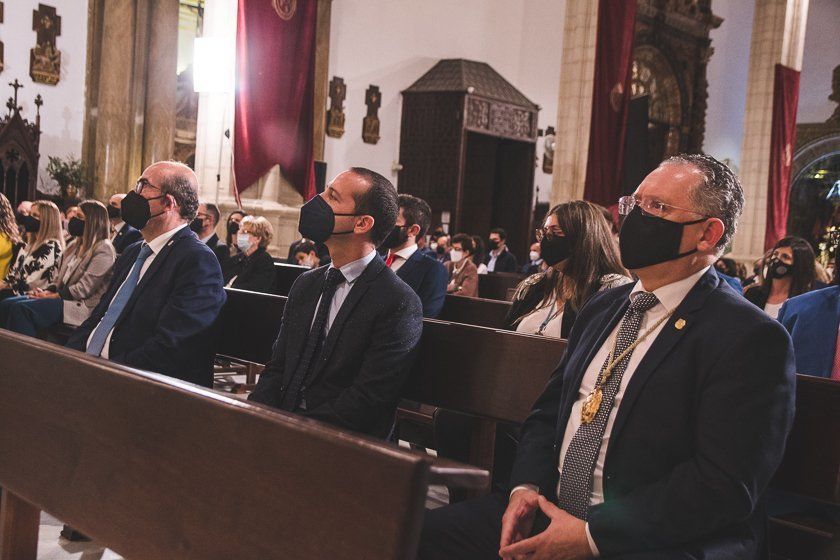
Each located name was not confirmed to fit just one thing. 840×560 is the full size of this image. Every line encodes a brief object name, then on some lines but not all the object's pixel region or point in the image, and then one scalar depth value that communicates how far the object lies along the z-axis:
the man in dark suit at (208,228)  7.48
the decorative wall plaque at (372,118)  14.70
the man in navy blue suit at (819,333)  3.35
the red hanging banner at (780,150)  15.32
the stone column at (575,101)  11.47
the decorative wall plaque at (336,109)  14.10
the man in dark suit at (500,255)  12.80
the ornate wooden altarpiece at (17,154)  11.82
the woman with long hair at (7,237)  6.61
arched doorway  21.55
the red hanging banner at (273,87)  9.16
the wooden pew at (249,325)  3.88
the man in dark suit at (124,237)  7.20
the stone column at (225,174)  9.17
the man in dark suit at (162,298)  3.63
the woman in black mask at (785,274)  5.22
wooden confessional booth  15.14
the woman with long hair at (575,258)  3.58
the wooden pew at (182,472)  1.50
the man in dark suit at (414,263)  4.87
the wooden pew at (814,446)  2.23
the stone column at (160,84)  11.85
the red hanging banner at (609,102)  10.90
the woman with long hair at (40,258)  6.52
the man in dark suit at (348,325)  2.86
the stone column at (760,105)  15.43
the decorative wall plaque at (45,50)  12.27
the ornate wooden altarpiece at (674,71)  18.27
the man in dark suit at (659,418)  1.91
